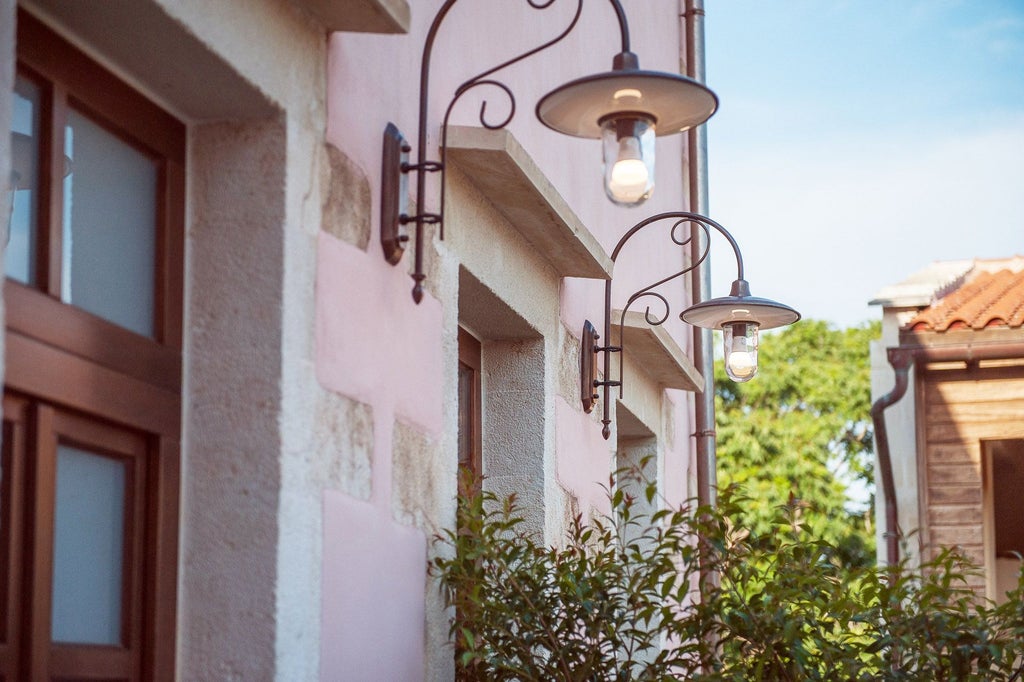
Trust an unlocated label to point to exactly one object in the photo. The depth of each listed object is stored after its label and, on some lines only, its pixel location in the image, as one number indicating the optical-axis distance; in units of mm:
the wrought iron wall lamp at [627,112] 3184
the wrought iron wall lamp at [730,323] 5266
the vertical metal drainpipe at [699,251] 8195
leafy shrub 3531
